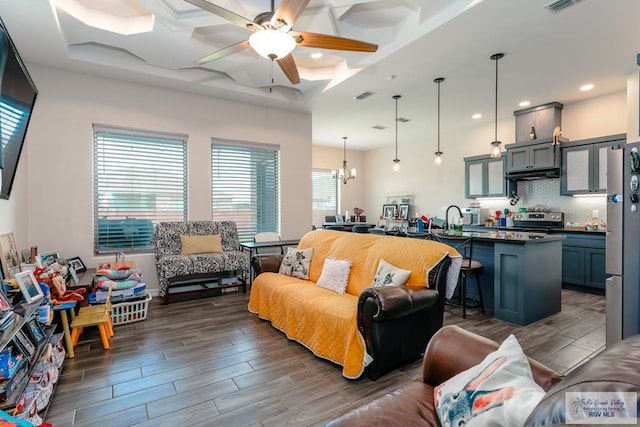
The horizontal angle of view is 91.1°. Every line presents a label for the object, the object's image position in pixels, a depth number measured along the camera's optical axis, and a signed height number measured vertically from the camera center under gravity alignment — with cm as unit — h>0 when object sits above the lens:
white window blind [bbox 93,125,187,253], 430 +41
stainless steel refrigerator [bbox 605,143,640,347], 246 -27
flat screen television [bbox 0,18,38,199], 210 +83
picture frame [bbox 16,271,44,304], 204 -50
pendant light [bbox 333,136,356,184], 777 +100
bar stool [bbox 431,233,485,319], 351 -61
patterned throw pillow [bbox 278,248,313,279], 351 -58
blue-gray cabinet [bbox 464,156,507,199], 596 +69
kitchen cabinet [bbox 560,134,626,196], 461 +71
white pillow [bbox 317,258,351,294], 299 -61
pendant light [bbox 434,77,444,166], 436 +86
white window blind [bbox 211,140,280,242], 518 +47
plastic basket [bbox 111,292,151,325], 336 -108
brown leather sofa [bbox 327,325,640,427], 69 -58
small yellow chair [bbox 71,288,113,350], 272 -94
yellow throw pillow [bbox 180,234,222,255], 443 -45
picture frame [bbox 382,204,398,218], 844 +6
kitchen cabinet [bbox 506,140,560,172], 505 +92
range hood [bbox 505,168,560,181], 514 +64
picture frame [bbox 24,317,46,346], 197 -76
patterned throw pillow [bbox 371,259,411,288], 250 -52
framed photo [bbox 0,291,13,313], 171 -51
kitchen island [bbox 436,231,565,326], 326 -70
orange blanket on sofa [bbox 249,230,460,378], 234 -75
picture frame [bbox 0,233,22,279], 240 -35
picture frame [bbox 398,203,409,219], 806 +3
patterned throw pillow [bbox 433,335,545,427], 87 -55
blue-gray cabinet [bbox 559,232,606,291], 446 -72
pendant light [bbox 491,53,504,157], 423 +87
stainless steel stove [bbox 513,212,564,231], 525 -16
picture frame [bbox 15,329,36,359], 180 -77
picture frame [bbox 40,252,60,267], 318 -49
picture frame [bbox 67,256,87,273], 378 -62
